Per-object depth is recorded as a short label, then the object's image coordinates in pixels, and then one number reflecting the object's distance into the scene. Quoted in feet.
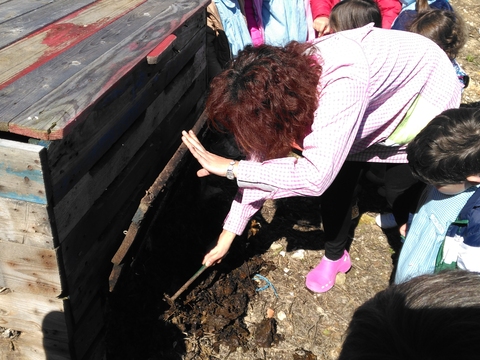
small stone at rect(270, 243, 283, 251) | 12.27
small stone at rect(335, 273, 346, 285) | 11.58
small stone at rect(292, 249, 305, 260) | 12.11
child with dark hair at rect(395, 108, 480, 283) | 7.63
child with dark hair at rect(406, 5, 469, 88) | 11.91
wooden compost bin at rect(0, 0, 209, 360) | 6.07
